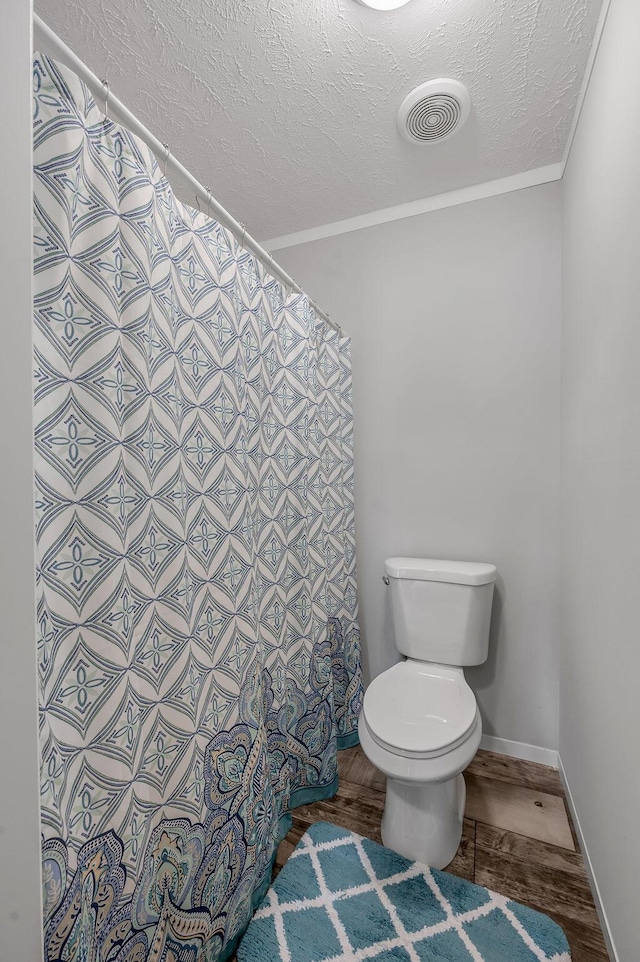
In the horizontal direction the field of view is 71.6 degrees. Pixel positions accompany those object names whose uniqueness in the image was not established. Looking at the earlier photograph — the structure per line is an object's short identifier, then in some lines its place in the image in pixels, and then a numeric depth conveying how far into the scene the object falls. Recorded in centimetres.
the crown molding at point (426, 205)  178
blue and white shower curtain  76
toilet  129
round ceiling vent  139
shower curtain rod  76
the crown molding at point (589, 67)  116
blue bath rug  113
